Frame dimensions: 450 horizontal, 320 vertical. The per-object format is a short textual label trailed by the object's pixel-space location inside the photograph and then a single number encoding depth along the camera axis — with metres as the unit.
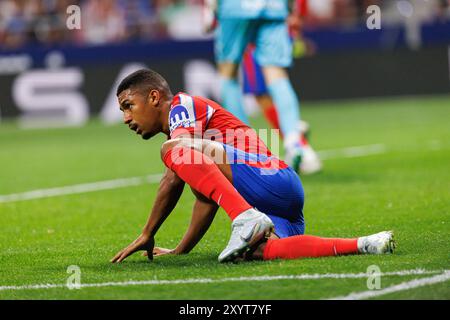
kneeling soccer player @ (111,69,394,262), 10.73
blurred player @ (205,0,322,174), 19.98
